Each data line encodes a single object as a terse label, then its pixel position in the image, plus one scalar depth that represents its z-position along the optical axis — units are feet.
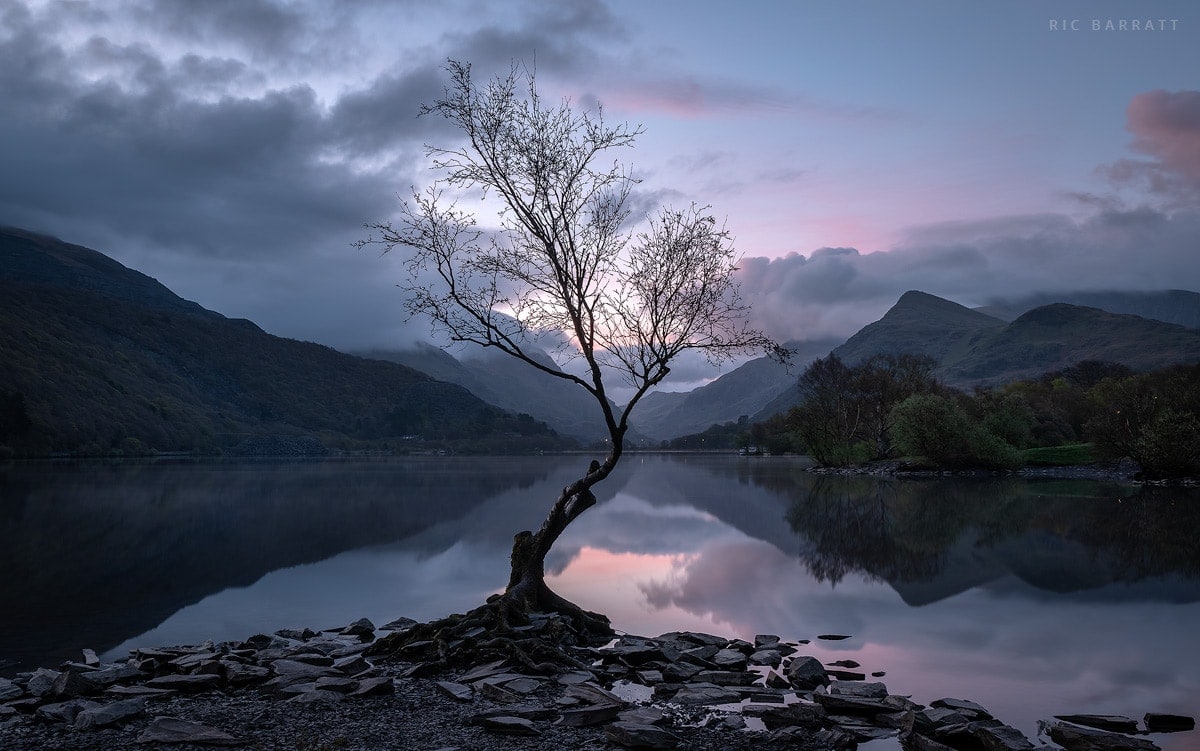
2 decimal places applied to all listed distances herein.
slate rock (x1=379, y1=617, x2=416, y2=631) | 54.75
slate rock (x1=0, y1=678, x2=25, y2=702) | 34.71
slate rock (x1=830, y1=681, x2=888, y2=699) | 37.24
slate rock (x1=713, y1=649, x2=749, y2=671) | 43.14
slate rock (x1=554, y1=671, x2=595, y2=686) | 39.29
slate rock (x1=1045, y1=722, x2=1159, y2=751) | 30.07
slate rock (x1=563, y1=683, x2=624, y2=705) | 34.94
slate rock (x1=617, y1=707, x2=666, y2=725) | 32.14
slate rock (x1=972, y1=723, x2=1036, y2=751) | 29.19
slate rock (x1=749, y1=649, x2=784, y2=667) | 45.14
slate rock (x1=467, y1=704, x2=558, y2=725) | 32.99
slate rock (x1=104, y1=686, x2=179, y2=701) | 35.64
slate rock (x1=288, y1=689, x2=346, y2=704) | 34.88
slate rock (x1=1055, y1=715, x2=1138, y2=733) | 33.17
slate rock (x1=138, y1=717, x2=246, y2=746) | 29.58
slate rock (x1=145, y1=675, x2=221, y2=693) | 37.32
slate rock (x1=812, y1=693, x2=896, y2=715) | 34.60
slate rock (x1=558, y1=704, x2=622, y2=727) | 32.81
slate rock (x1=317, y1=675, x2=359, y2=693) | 37.19
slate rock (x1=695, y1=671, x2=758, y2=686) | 40.34
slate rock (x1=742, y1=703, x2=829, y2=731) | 33.30
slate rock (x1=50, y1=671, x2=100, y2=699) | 34.83
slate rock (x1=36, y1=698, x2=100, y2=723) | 32.17
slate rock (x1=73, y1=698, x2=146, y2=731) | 31.24
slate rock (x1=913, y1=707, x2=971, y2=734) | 32.04
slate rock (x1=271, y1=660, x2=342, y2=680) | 39.24
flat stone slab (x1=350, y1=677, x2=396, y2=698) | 36.19
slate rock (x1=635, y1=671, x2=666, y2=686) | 40.57
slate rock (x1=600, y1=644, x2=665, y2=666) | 44.39
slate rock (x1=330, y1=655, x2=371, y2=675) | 41.04
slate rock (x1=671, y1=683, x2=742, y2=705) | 37.11
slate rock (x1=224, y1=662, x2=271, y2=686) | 38.27
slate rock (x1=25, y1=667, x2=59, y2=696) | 35.42
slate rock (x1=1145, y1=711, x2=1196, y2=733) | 33.37
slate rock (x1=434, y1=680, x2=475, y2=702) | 36.66
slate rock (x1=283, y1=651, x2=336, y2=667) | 42.40
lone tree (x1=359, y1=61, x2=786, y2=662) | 56.54
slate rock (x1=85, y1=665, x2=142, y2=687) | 36.91
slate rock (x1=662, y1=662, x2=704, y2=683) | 41.00
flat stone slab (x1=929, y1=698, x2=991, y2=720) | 33.73
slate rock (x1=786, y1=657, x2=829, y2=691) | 40.22
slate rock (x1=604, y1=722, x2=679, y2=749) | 29.89
